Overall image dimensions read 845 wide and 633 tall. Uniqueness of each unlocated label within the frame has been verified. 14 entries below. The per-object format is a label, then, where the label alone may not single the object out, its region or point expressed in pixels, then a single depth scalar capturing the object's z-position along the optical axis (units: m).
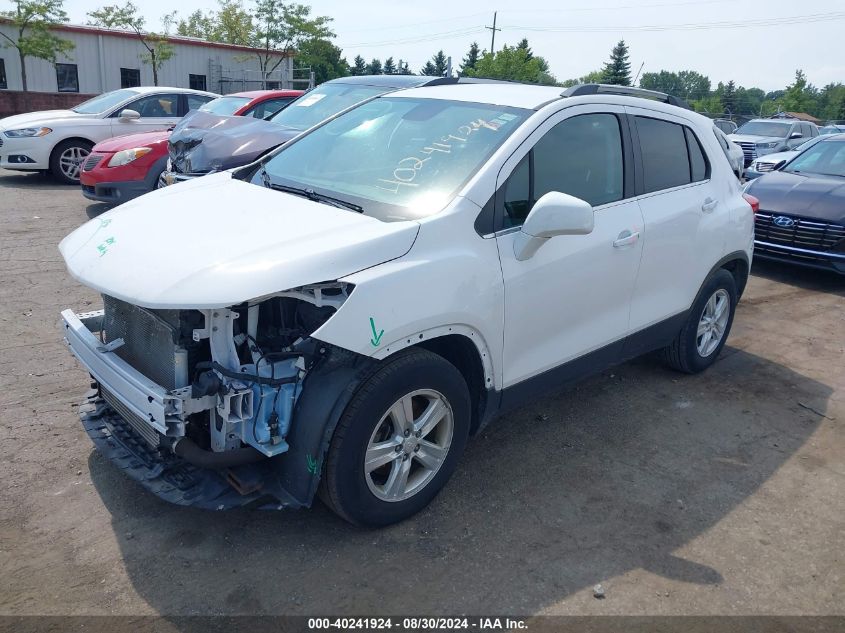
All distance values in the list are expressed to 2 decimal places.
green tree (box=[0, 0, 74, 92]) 26.09
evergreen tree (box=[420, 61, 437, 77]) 82.36
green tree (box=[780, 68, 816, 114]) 73.12
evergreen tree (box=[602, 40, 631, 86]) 71.69
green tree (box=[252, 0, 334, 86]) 37.72
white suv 2.90
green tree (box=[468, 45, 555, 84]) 49.94
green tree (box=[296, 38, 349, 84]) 38.81
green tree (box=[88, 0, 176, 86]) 29.55
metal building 28.33
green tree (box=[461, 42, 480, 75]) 75.19
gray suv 18.47
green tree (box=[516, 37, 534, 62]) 66.32
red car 9.09
